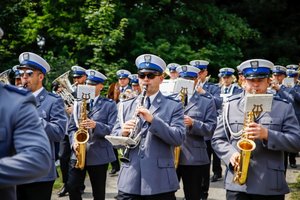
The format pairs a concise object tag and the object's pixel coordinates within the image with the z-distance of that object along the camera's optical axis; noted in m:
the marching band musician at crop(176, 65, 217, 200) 7.09
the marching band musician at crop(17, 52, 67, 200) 5.42
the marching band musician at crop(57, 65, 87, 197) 9.38
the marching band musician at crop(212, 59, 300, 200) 4.80
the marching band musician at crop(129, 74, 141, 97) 11.95
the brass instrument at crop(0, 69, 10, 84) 8.26
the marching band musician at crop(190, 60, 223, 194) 8.53
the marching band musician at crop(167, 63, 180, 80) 10.84
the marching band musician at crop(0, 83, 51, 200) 2.25
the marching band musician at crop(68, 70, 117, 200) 7.00
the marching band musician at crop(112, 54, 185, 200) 4.98
